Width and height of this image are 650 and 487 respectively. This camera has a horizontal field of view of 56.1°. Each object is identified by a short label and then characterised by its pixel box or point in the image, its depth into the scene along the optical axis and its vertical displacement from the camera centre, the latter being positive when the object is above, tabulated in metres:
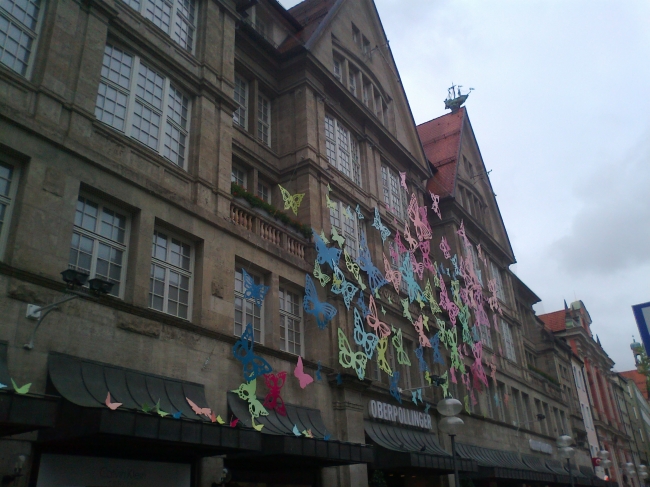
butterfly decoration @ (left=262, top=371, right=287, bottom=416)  16.00 +3.12
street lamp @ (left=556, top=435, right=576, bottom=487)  22.23 +2.06
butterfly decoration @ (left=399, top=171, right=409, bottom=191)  29.47 +14.90
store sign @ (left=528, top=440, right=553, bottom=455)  36.47 +3.63
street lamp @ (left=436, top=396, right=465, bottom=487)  14.38 +2.21
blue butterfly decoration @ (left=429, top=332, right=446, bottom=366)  26.23 +6.58
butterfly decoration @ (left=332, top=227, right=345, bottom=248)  21.42 +9.10
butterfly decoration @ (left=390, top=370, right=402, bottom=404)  21.81 +4.30
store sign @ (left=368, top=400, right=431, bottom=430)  20.80 +3.45
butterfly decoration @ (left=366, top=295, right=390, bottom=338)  22.06 +6.57
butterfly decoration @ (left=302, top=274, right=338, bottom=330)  18.78 +6.13
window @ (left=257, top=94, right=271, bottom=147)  22.91 +14.13
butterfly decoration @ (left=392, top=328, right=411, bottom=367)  23.38 +5.94
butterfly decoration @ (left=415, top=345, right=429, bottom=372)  24.97 +5.95
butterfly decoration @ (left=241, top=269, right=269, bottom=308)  16.44 +5.86
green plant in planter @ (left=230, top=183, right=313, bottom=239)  17.80 +8.90
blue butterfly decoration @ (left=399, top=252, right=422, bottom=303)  26.02 +9.37
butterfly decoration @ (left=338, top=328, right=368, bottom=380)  19.48 +4.83
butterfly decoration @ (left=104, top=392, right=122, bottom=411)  10.44 +2.07
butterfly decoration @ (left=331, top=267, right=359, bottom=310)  20.30 +7.20
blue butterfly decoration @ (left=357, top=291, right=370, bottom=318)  21.48 +6.91
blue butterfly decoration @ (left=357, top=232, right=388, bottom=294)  22.73 +8.65
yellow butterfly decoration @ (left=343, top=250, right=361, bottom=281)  21.64 +8.31
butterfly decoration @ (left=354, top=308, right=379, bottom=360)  20.74 +5.72
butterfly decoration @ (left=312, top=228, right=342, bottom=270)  20.08 +8.17
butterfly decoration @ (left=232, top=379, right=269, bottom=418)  15.13 +2.94
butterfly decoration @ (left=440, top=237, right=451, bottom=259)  32.57 +13.17
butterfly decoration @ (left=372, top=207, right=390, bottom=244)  24.86 +10.90
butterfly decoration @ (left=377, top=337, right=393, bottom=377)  21.78 +5.30
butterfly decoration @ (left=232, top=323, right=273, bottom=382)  15.45 +3.95
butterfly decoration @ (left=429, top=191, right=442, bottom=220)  31.68 +14.86
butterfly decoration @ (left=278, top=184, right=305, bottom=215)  20.64 +10.07
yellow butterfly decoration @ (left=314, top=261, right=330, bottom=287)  19.70 +7.31
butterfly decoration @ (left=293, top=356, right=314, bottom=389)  17.39 +3.86
